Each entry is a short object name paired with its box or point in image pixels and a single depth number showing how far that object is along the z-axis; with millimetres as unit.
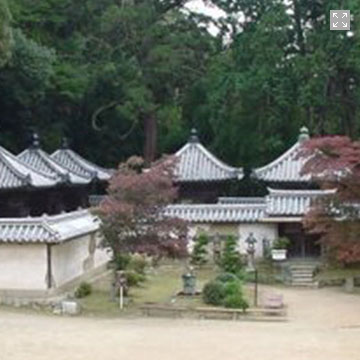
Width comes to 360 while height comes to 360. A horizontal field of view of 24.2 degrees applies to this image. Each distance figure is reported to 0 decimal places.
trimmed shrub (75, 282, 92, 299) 28328
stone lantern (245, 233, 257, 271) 36188
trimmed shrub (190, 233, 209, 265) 36531
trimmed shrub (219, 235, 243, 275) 34031
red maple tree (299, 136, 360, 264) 30250
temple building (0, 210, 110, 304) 28172
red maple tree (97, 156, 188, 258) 26750
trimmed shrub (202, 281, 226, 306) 26641
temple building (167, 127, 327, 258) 37312
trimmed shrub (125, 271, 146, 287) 29922
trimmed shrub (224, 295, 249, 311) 25816
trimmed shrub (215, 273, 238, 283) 28492
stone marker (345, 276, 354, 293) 31516
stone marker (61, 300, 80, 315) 26047
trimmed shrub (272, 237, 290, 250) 36219
